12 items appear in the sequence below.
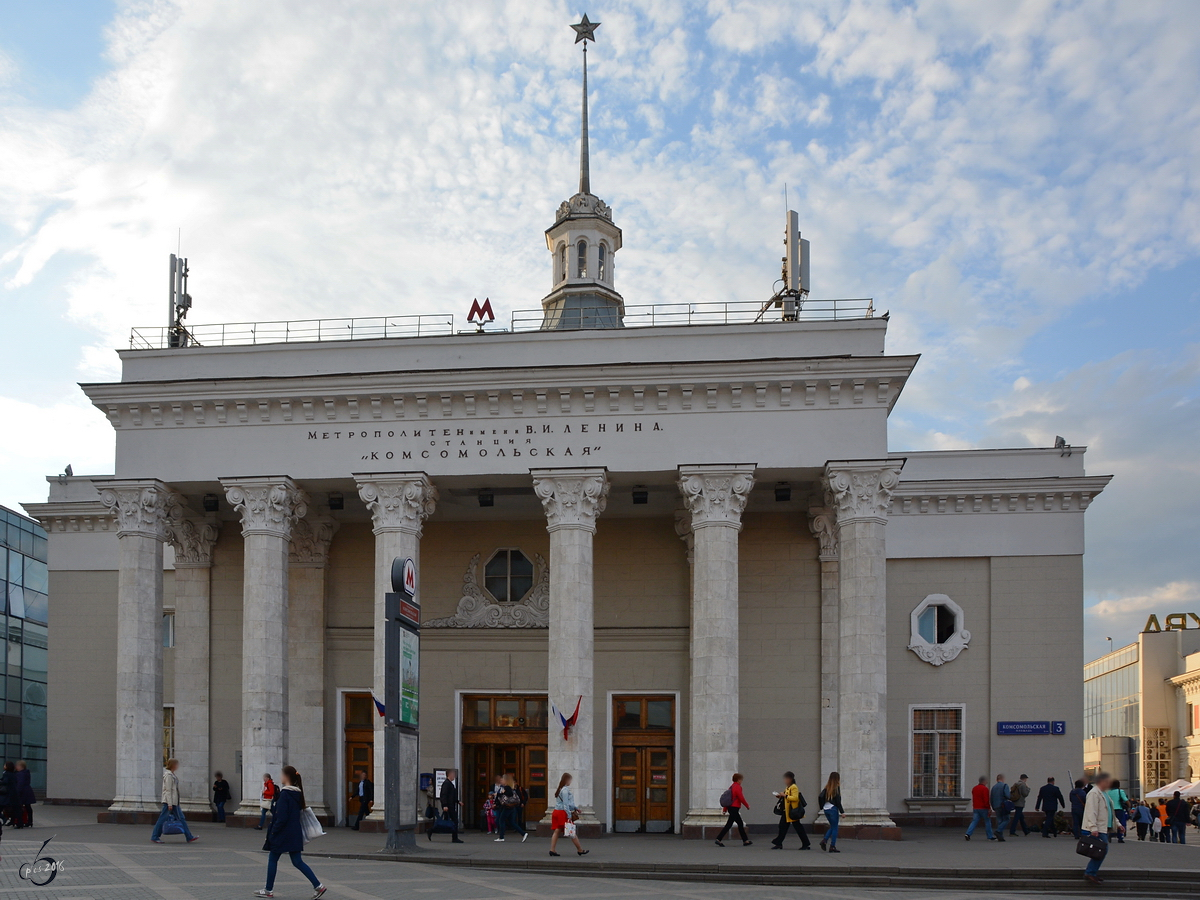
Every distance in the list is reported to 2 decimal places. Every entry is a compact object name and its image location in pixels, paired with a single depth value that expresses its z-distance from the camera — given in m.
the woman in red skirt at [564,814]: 23.09
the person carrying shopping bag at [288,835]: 15.66
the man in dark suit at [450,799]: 27.77
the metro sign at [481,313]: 31.97
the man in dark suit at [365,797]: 30.12
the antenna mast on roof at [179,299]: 33.34
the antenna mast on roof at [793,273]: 32.62
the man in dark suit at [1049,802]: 29.59
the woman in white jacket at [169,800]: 24.03
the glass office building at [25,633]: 48.94
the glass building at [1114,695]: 84.22
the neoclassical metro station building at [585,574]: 28.61
